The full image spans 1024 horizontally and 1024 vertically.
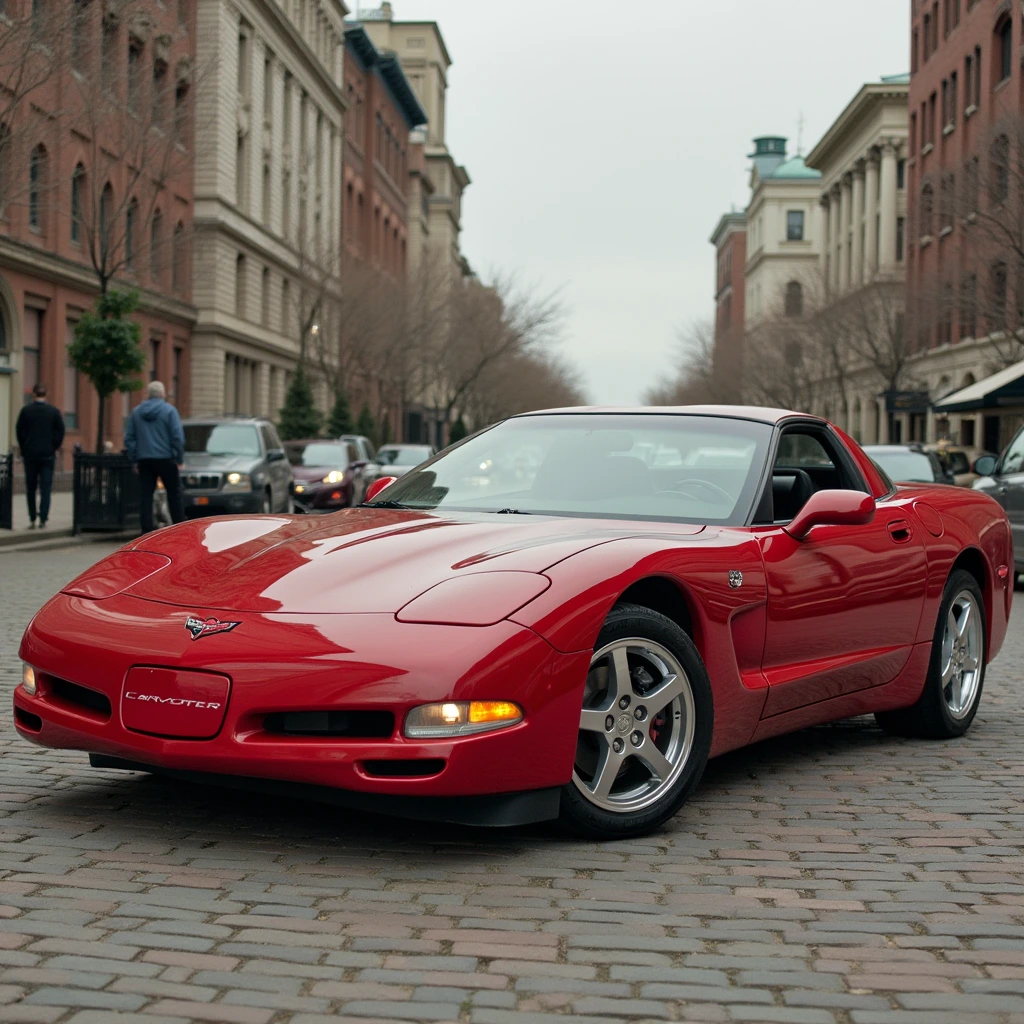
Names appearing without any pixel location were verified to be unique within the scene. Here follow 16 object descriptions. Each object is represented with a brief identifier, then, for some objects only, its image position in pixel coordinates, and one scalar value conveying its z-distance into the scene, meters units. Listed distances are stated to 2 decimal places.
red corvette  4.08
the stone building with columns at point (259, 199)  48.09
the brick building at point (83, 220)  22.12
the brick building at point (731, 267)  156.50
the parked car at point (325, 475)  25.83
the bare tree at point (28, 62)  18.65
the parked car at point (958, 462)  21.70
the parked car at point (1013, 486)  14.69
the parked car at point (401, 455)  35.36
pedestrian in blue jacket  17.59
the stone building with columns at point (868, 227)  54.81
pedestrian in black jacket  20.14
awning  28.67
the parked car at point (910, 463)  17.58
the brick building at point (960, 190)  34.84
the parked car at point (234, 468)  21.16
